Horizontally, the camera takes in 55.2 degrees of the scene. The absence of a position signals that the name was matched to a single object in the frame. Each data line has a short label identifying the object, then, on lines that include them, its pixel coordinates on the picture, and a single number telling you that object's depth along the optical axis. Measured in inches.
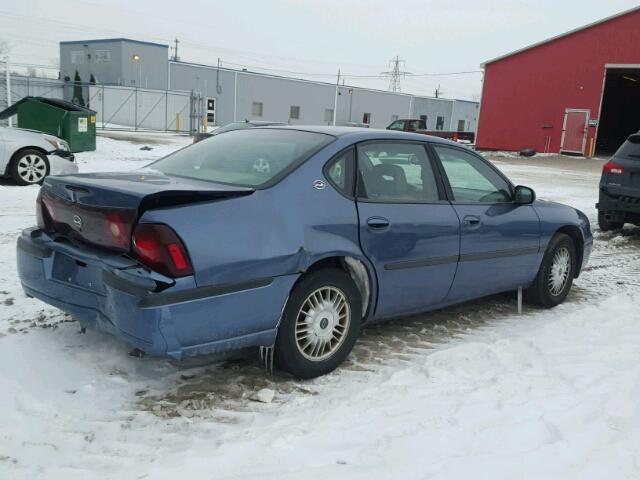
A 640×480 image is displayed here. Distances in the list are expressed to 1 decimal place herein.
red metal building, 1098.7
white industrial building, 1605.6
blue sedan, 121.6
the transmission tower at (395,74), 3523.6
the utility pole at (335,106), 1988.2
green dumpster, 643.5
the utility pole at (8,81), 692.2
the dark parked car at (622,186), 345.1
